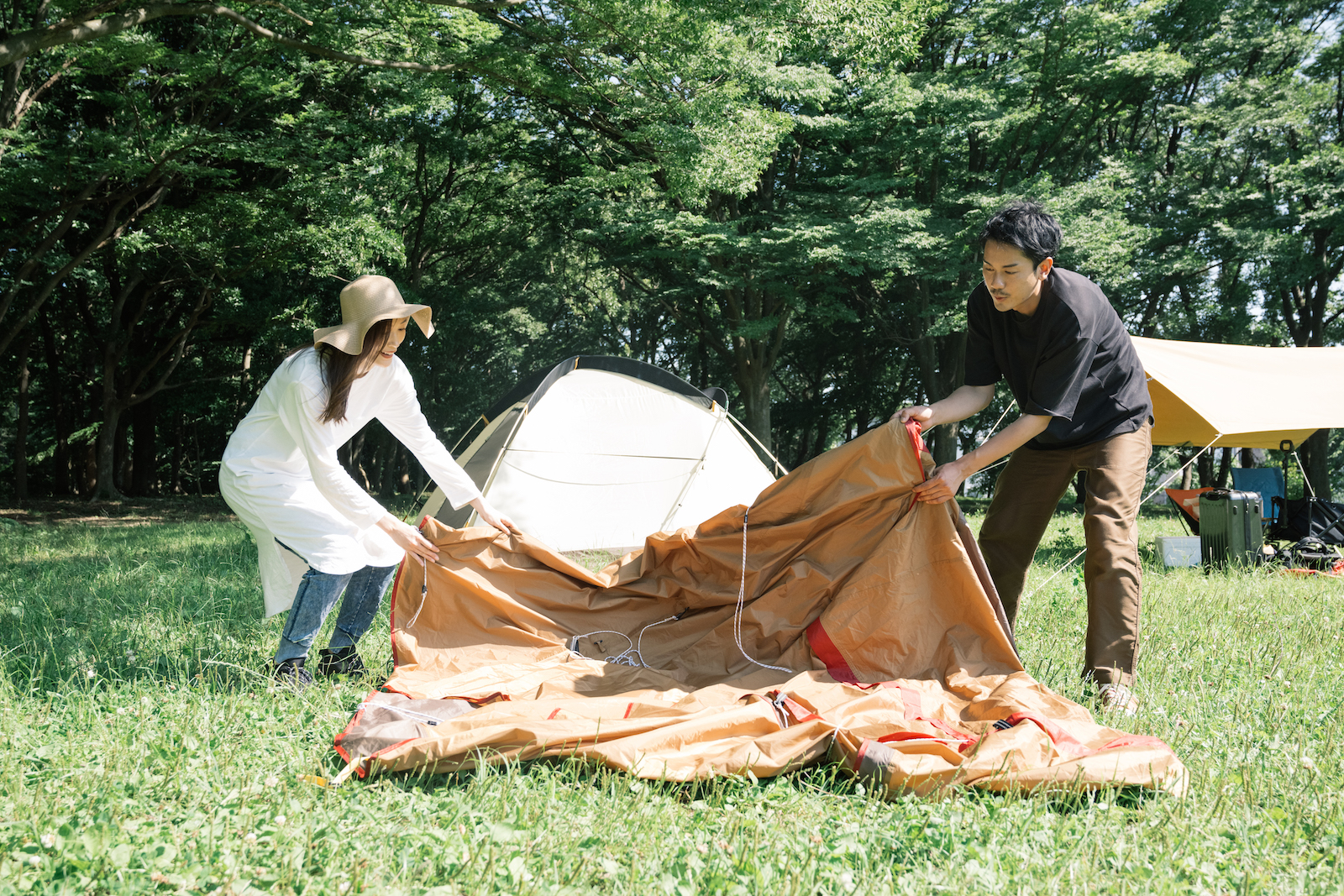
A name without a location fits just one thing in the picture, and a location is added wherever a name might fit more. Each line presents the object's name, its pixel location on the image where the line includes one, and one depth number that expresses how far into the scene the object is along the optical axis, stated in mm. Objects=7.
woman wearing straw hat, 2697
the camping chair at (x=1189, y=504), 6551
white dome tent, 5516
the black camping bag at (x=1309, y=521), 6121
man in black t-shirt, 2604
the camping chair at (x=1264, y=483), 6961
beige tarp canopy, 5414
